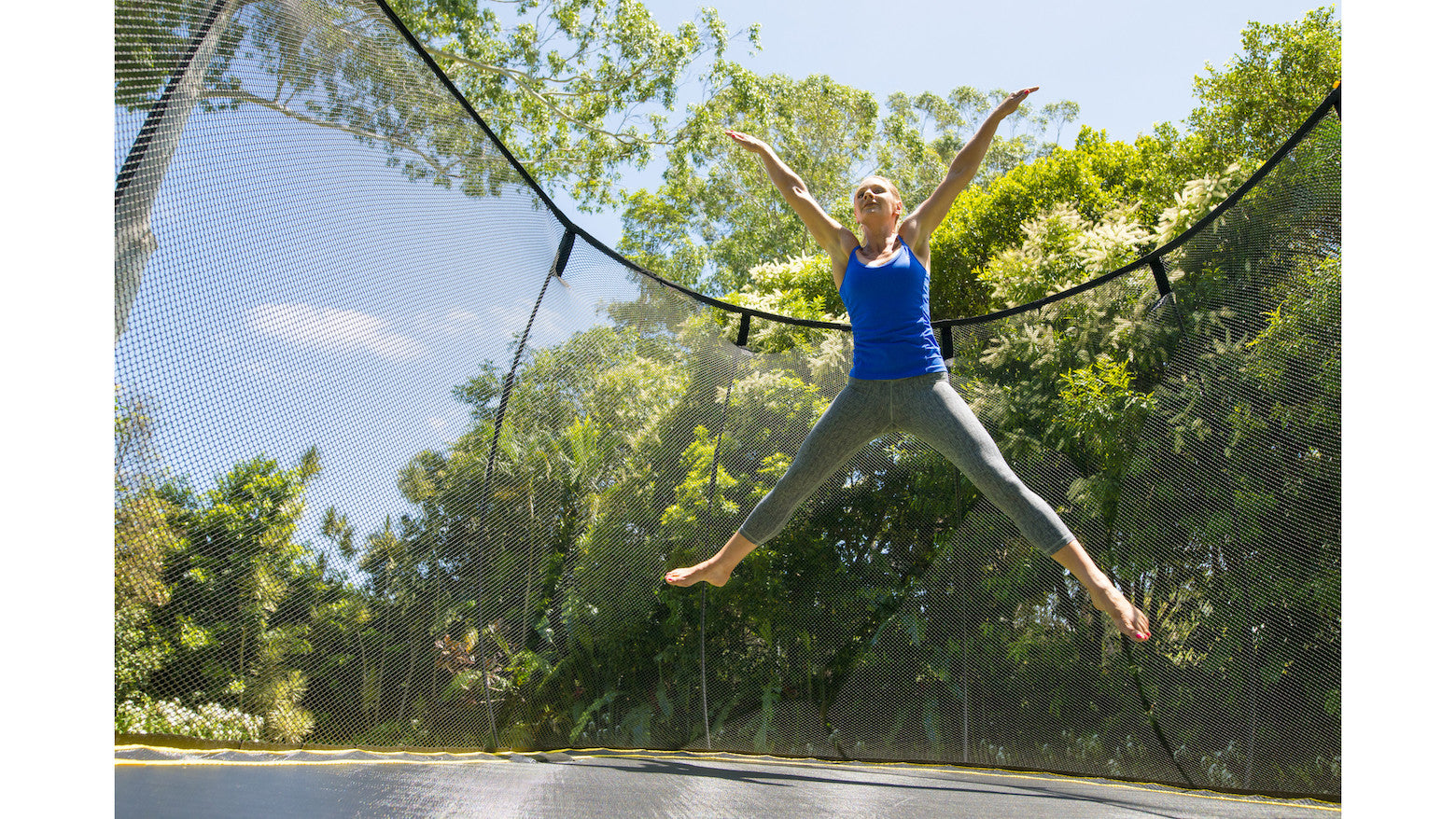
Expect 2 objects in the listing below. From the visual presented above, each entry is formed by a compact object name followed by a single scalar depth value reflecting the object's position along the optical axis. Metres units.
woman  1.95
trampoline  1.74
